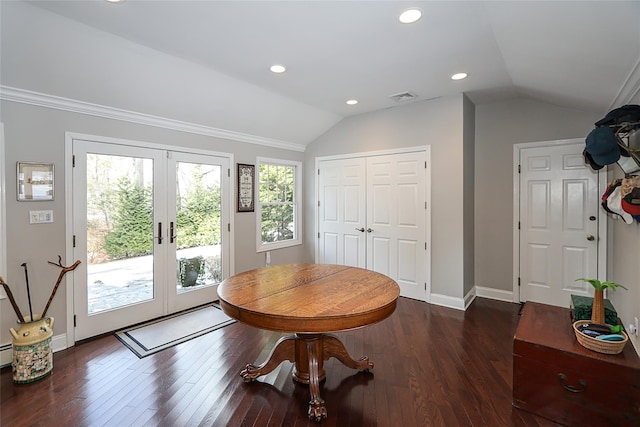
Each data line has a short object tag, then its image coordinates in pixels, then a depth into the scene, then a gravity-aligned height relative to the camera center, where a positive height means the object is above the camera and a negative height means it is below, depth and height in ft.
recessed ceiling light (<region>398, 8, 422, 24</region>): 6.57 +4.41
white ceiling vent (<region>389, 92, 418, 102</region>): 12.05 +4.74
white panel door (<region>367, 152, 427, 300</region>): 13.33 -0.39
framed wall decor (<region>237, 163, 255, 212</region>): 14.17 +1.18
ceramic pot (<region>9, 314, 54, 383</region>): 7.41 -3.54
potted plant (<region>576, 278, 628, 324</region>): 6.44 -2.12
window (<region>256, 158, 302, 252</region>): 15.38 +0.41
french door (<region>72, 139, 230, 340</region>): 9.70 -0.76
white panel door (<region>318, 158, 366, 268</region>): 15.10 -0.05
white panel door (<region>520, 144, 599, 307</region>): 11.52 -0.51
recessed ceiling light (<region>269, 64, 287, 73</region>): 9.48 +4.62
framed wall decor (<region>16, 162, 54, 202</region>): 8.30 +0.87
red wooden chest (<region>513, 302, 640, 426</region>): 5.57 -3.37
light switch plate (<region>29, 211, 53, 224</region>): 8.54 -0.16
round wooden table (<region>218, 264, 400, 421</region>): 5.40 -1.84
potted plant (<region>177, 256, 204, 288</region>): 12.24 -2.46
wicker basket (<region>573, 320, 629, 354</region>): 5.75 -2.62
